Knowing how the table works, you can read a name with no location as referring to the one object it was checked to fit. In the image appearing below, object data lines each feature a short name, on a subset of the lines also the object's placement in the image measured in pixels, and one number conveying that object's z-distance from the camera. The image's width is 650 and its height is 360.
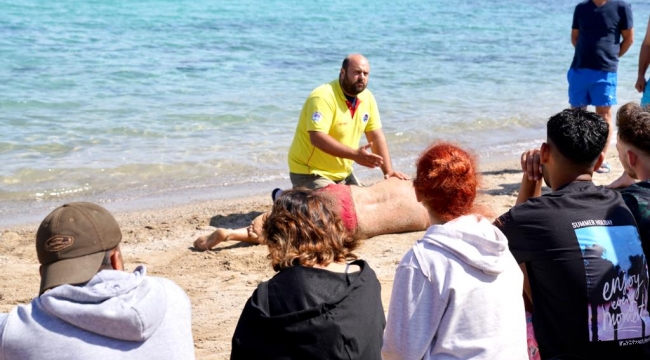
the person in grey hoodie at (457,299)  2.89
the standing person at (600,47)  8.30
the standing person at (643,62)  7.89
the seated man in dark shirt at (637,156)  3.70
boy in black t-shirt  3.32
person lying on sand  6.69
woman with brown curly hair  2.91
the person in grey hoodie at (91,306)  2.54
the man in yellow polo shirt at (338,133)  6.70
